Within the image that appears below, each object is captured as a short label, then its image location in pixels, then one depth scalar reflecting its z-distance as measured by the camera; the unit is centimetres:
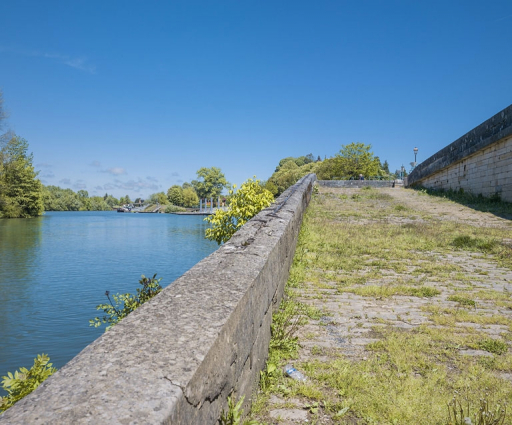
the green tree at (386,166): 11815
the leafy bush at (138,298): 713
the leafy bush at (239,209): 898
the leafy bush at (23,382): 277
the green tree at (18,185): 4372
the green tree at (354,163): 4922
